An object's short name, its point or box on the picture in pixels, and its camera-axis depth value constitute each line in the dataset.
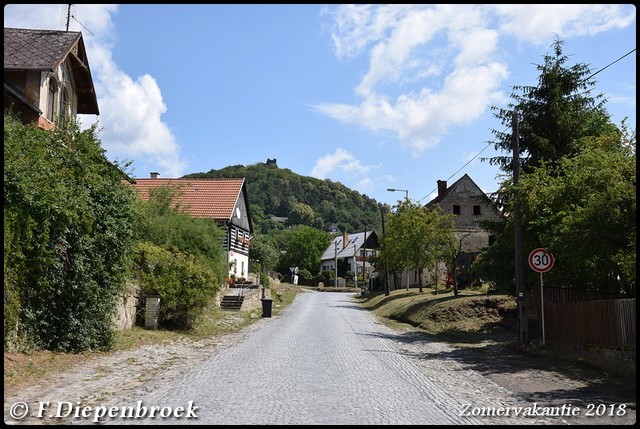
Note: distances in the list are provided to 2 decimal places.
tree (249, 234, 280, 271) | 63.72
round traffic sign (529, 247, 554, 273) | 16.55
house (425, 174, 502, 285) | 56.16
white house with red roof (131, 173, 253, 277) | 43.62
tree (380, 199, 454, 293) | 40.06
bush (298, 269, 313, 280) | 93.91
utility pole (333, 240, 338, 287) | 90.66
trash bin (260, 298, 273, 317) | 32.06
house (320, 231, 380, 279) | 99.00
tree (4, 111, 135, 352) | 11.92
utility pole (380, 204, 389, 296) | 48.82
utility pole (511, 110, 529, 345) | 18.19
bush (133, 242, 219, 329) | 21.03
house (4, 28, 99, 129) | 20.19
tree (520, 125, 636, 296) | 13.53
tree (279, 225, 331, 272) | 110.12
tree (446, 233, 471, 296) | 34.28
